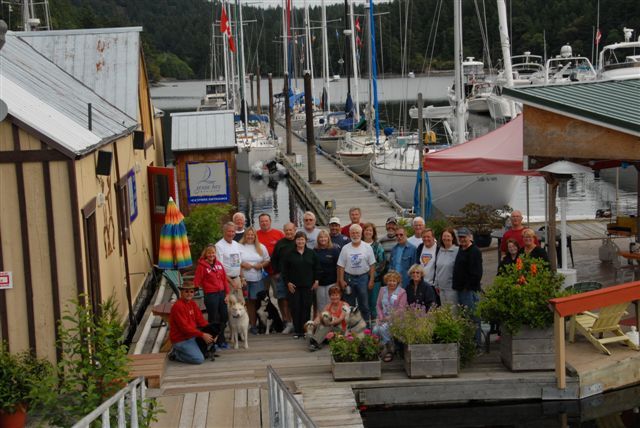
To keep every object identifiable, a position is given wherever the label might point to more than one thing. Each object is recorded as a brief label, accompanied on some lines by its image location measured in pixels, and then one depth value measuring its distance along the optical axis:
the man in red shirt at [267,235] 12.92
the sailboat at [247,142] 46.72
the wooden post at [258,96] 73.44
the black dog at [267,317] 12.79
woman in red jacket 11.69
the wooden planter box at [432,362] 10.57
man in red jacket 11.05
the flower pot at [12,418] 8.77
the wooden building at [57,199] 9.90
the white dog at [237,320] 11.70
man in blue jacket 12.27
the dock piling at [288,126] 50.12
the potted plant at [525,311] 10.54
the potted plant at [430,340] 10.53
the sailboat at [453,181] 25.17
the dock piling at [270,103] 56.71
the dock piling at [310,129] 35.94
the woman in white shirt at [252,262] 12.53
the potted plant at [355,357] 10.55
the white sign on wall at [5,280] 9.93
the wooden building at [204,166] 21.83
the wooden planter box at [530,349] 10.70
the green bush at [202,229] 17.59
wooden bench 10.45
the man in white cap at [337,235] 12.81
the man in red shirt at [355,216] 13.33
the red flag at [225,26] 43.03
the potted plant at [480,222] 18.74
